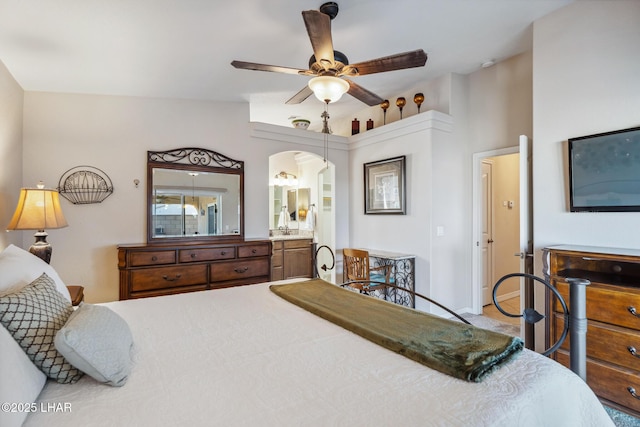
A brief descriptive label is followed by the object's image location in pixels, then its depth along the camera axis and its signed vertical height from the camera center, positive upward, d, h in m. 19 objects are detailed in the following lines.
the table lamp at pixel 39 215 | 2.43 +0.03
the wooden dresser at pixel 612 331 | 1.89 -0.75
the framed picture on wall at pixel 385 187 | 4.13 +0.43
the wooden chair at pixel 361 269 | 3.50 -0.63
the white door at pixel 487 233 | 4.29 -0.25
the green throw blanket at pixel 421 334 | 1.09 -0.52
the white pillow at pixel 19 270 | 1.20 -0.23
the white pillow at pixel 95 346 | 0.95 -0.42
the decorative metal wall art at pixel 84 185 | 3.24 +0.36
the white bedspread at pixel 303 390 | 0.85 -0.55
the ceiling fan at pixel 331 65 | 2.05 +1.09
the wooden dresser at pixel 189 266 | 3.18 -0.55
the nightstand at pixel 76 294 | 2.38 -0.62
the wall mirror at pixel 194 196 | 3.63 +0.27
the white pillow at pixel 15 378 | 0.77 -0.45
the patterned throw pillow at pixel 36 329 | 0.97 -0.37
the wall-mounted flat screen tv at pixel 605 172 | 2.17 +0.32
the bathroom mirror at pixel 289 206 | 6.19 +0.22
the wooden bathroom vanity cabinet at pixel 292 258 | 4.90 -0.69
